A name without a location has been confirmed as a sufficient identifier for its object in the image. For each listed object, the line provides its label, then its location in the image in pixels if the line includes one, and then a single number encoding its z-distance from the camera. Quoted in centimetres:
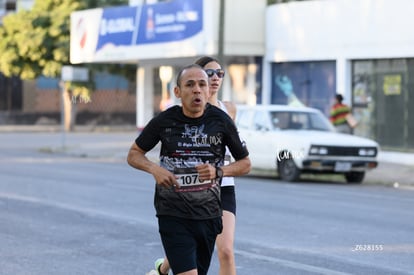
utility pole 2573
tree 4642
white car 1928
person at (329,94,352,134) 2306
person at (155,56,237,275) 697
